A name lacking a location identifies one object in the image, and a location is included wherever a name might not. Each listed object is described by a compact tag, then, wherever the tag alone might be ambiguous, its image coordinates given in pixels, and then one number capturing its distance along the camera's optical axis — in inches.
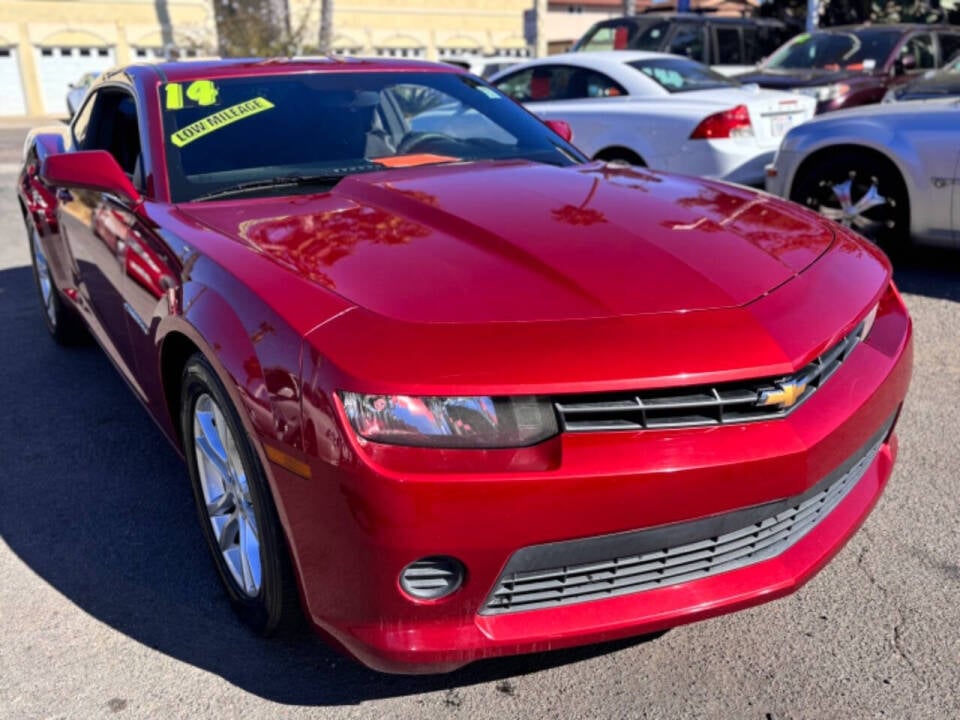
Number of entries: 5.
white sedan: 283.4
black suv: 523.8
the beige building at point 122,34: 1130.7
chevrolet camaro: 75.7
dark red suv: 374.0
